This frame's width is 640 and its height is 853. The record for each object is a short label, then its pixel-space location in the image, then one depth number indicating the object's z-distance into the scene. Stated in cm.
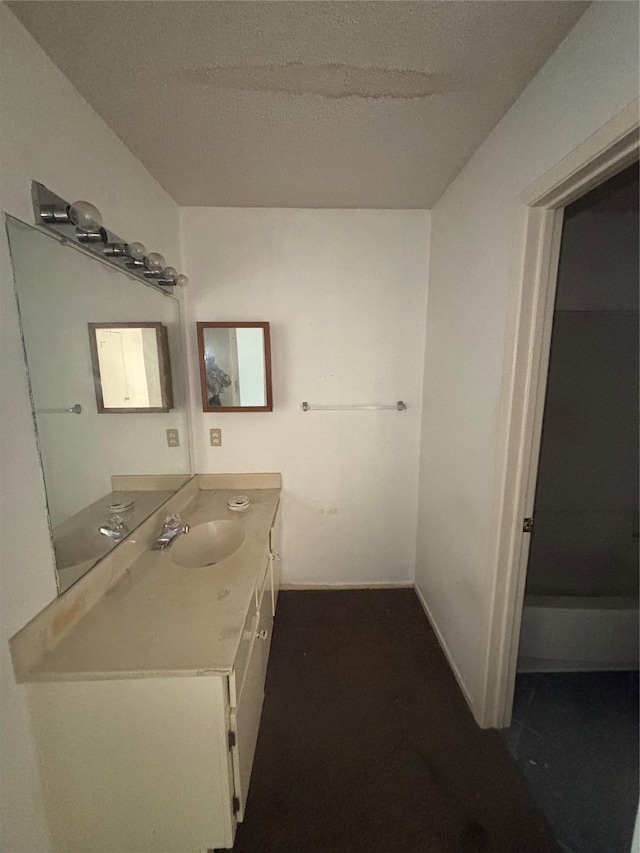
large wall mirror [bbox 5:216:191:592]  90
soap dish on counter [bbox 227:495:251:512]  171
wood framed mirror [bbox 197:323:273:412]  186
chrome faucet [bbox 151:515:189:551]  139
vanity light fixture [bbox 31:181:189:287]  88
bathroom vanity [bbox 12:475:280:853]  83
